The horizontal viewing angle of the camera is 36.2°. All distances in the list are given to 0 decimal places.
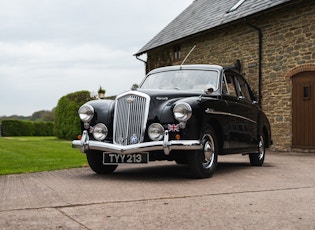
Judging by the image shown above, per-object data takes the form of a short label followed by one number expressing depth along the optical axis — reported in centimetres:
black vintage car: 638
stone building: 1418
